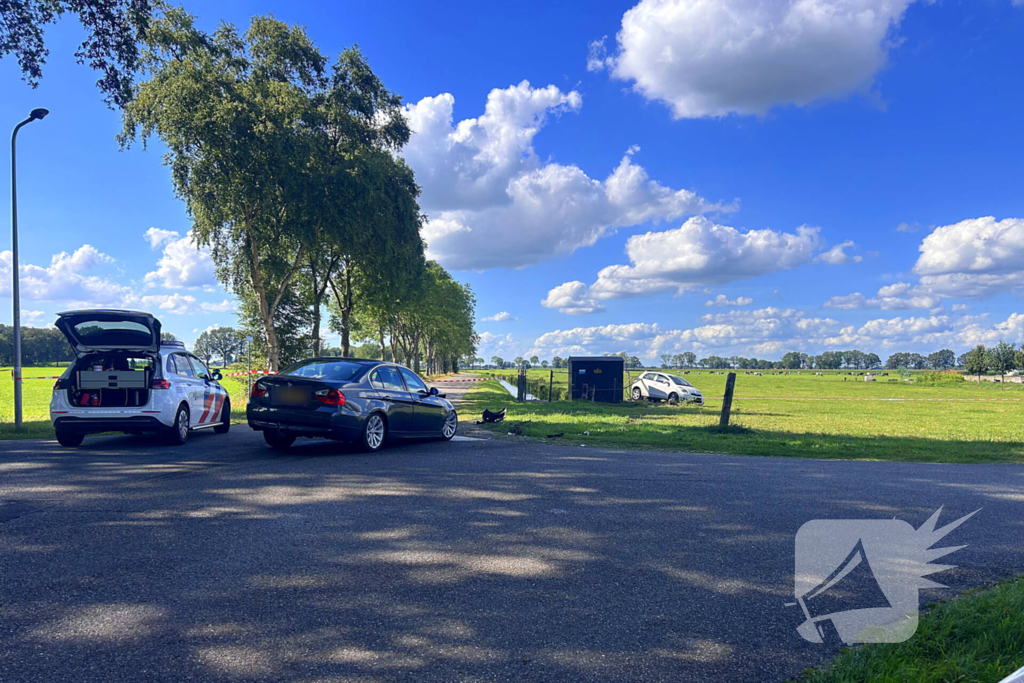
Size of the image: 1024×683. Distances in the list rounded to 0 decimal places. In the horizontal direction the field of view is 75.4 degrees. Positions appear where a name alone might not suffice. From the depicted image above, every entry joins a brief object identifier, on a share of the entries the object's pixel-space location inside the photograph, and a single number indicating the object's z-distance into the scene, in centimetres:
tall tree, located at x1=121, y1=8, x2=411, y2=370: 2586
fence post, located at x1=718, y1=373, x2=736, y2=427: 1707
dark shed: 3173
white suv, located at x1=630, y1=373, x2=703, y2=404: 3216
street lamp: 1502
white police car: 1030
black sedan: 991
